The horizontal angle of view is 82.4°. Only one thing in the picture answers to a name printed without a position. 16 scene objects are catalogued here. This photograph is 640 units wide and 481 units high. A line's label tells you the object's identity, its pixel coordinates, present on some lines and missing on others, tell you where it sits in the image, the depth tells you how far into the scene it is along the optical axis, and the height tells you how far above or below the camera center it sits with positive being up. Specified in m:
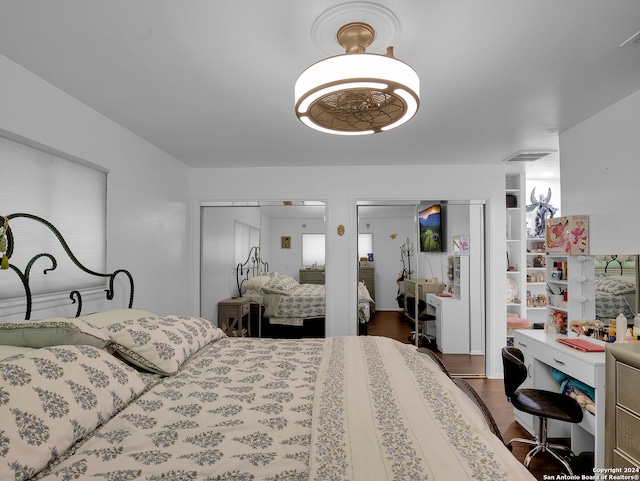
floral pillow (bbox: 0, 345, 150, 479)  1.09 -0.55
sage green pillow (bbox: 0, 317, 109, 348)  1.65 -0.40
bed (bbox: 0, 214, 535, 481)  1.14 -0.69
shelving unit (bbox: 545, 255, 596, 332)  2.92 -0.34
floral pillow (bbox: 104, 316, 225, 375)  1.95 -0.54
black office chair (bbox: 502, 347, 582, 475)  2.28 -1.02
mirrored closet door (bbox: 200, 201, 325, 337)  4.43 -0.23
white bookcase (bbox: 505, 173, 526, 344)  4.66 +0.04
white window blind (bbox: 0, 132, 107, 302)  2.03 +0.23
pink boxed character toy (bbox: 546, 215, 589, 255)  2.83 +0.10
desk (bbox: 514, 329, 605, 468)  2.21 -0.89
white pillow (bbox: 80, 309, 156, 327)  2.14 -0.44
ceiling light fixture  1.44 +0.66
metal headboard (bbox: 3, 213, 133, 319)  1.98 -0.12
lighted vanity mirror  2.50 -0.28
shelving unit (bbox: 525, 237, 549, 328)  4.92 -0.51
